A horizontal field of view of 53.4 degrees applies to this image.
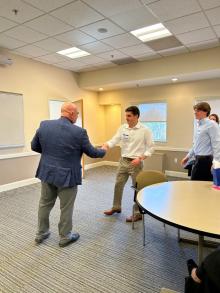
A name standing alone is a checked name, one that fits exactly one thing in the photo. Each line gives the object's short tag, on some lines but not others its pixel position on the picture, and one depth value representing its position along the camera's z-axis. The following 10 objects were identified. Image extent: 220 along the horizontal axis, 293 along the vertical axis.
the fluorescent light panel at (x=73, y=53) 4.47
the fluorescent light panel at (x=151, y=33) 3.43
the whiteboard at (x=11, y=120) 4.50
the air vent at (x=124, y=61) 5.06
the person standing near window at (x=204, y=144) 2.62
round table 1.38
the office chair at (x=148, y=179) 2.60
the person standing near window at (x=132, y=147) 3.04
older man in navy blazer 2.28
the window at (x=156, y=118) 6.12
